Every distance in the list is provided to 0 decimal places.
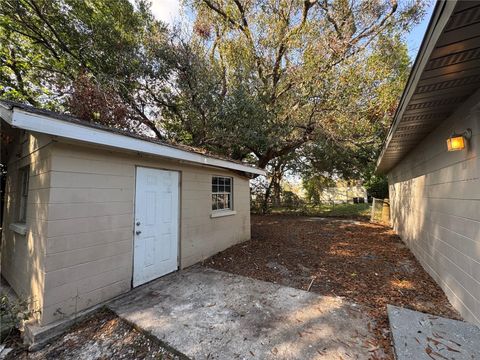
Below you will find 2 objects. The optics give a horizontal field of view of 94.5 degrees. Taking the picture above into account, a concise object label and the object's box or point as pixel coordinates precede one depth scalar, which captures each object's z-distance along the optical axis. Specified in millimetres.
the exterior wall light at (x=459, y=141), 2619
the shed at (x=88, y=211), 2811
